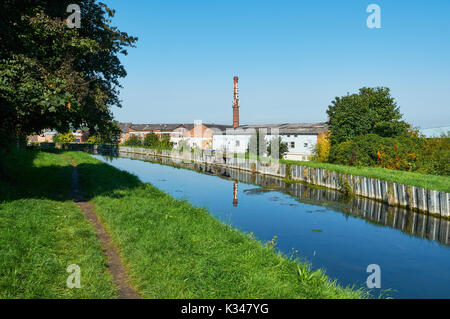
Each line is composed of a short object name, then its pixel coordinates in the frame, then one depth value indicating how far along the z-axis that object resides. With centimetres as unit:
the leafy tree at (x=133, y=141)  7919
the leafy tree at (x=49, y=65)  1002
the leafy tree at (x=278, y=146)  4322
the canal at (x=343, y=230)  1030
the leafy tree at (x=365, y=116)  3903
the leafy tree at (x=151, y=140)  7079
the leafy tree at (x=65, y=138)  7688
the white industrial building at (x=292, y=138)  5253
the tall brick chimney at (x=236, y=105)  6944
